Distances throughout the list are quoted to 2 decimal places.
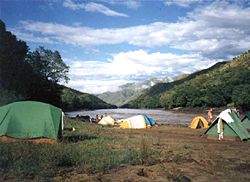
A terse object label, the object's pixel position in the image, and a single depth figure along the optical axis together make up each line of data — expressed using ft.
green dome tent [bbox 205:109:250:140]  55.21
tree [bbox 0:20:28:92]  110.77
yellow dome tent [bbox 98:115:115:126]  107.22
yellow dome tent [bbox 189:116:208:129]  90.99
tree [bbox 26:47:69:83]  150.58
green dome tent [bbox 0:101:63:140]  39.94
